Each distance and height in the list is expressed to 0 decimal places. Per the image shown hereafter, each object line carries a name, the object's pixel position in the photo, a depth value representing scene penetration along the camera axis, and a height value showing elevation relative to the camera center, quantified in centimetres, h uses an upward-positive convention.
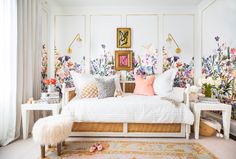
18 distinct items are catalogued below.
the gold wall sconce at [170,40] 365 +83
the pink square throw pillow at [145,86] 322 -15
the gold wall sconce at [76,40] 371 +84
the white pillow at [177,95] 274 -27
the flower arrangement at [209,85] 299 -11
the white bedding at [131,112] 250 -49
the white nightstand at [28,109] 250 -46
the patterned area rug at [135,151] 200 -91
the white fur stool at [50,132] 191 -62
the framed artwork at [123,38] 365 +87
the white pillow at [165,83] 308 -9
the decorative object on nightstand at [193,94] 272 -25
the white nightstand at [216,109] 252 -49
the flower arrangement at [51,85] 286 -12
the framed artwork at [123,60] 367 +40
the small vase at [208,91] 322 -23
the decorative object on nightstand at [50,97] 266 -31
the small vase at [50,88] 285 -17
